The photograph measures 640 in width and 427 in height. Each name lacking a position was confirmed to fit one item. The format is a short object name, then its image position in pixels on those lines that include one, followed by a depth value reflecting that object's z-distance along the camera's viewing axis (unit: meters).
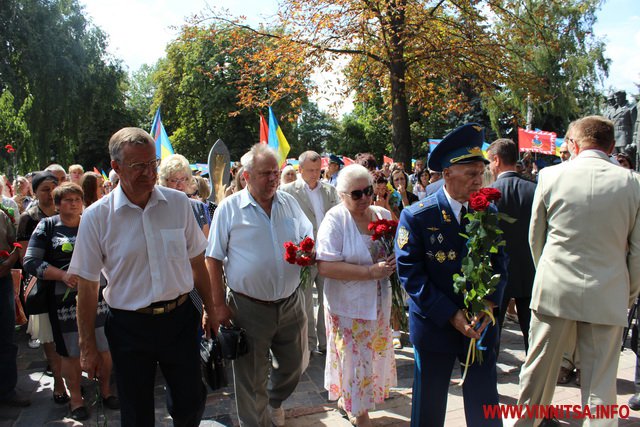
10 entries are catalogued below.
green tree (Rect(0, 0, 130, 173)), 20.06
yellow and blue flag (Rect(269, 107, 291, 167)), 8.55
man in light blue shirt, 3.47
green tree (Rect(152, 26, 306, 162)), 33.19
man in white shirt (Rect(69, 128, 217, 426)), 2.85
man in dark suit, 4.46
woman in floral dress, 3.63
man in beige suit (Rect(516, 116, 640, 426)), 3.19
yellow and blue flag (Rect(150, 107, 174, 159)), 7.62
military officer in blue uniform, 2.93
